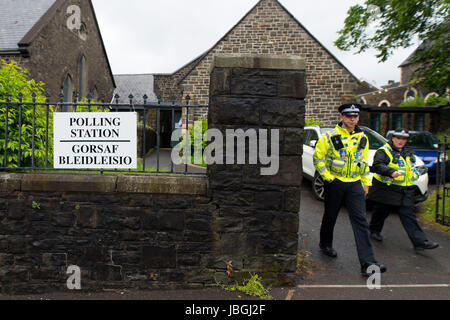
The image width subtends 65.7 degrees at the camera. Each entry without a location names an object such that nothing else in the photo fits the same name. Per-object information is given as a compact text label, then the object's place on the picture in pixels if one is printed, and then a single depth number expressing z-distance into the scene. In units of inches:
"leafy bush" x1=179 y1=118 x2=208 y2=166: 170.6
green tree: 433.7
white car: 272.8
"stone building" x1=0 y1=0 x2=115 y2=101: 599.2
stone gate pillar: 148.3
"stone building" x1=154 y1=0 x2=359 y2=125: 689.6
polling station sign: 155.6
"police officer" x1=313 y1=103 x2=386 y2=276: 171.0
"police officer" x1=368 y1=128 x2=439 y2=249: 197.0
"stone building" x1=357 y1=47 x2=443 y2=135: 760.3
